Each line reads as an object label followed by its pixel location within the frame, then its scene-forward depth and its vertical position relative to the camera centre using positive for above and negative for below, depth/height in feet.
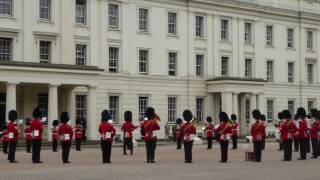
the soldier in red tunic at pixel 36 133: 85.20 -2.33
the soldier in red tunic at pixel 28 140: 102.65 -3.76
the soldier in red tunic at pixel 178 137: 123.24 -4.01
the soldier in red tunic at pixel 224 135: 85.51 -2.57
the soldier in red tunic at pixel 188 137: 84.79 -2.77
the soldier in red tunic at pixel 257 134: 86.33 -2.47
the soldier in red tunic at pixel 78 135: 117.80 -3.39
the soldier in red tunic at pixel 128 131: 101.86 -2.42
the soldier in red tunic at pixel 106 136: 84.69 -2.61
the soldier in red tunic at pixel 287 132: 88.89 -2.34
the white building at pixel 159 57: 148.56 +13.94
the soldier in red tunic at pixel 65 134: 85.51 -2.36
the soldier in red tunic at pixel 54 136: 113.80 -3.43
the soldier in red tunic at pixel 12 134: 86.48 -2.41
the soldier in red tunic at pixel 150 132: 84.92 -2.16
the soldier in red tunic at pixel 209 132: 126.64 -3.25
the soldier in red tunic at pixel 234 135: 123.04 -3.74
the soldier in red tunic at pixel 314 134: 95.35 -2.75
